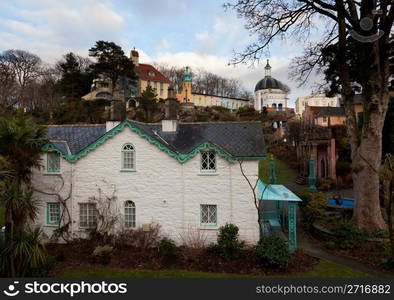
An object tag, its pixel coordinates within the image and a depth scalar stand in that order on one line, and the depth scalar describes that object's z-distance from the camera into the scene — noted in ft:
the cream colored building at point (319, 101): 347.56
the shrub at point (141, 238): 50.06
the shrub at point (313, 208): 58.44
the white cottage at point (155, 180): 49.42
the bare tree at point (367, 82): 51.03
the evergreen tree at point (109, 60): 184.03
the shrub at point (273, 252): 41.47
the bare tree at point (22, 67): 199.62
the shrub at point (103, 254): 44.83
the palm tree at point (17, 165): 37.22
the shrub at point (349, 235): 48.96
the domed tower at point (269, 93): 313.73
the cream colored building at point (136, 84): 202.28
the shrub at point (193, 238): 49.29
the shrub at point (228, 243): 45.39
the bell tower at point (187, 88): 275.39
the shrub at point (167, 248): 45.70
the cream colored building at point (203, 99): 276.82
